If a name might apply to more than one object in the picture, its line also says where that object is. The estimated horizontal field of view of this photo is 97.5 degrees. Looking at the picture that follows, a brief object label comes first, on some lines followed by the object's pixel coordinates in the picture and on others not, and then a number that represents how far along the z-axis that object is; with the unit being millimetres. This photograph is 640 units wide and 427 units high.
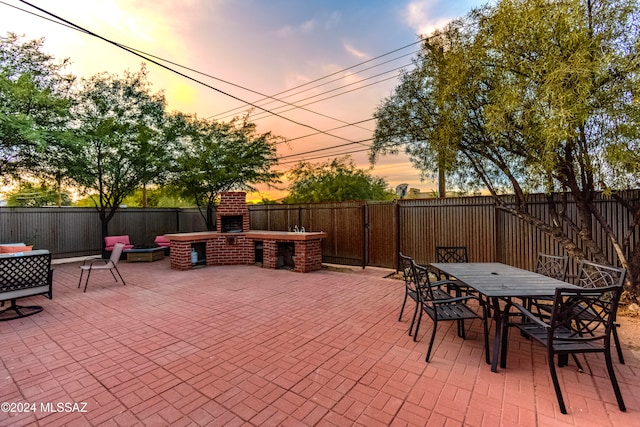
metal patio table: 2418
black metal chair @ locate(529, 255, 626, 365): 2456
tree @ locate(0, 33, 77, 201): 6086
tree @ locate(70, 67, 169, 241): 8219
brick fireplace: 6860
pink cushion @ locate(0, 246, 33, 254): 5836
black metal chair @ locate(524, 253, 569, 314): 3323
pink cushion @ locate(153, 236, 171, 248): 9705
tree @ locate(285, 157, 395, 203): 13586
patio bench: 3771
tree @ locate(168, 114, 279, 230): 9148
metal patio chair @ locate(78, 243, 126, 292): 5197
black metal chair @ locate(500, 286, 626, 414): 1934
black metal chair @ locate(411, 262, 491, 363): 2559
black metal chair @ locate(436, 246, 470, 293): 4403
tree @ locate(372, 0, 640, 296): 3143
